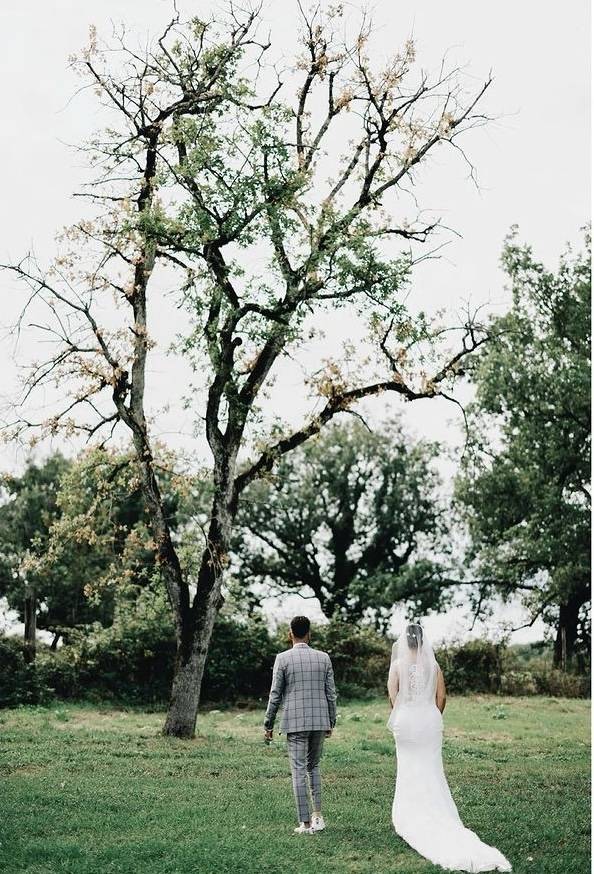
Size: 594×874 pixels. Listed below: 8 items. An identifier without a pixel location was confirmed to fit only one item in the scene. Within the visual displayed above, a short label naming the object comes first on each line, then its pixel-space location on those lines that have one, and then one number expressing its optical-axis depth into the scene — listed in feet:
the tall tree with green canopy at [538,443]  101.50
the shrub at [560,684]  91.09
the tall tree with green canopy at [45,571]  102.32
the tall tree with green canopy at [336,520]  139.33
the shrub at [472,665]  91.04
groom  31.27
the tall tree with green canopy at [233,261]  57.06
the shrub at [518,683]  90.33
